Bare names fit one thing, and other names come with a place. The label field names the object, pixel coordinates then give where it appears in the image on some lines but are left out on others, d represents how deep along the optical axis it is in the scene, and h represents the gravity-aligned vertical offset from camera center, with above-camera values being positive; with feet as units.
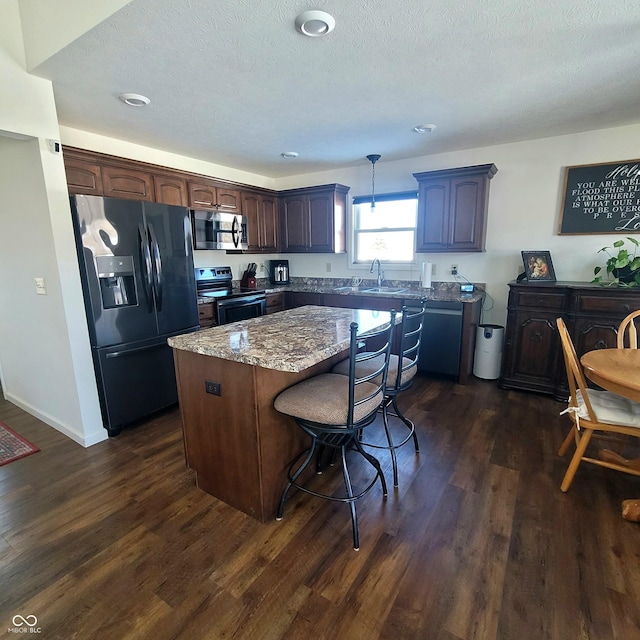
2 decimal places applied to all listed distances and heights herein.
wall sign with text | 10.28 +1.53
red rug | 7.89 -4.49
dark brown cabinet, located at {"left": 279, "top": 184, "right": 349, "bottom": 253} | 14.82 +1.51
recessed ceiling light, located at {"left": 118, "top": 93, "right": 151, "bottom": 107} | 7.63 +3.49
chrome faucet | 14.85 -0.89
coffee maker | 16.80 -0.86
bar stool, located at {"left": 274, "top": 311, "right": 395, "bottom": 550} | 5.15 -2.33
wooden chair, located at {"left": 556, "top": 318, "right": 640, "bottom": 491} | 6.19 -3.00
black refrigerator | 8.07 -0.99
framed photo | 11.03 -0.52
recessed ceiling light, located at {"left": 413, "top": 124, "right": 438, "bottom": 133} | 9.80 +3.53
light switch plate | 8.16 -0.72
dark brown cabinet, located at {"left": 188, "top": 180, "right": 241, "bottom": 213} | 12.35 +2.15
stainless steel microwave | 12.21 +0.89
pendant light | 14.26 +2.81
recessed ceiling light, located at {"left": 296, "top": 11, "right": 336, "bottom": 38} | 5.08 +3.44
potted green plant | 9.52 -0.45
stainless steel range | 12.30 -1.56
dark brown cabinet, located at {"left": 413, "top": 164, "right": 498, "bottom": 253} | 11.62 +1.48
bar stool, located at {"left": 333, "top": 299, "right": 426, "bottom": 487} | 6.53 -2.35
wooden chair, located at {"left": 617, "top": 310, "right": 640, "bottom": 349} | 7.39 -1.80
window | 14.25 +1.04
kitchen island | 5.33 -2.44
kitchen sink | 13.58 -1.51
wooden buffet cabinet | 9.47 -2.19
